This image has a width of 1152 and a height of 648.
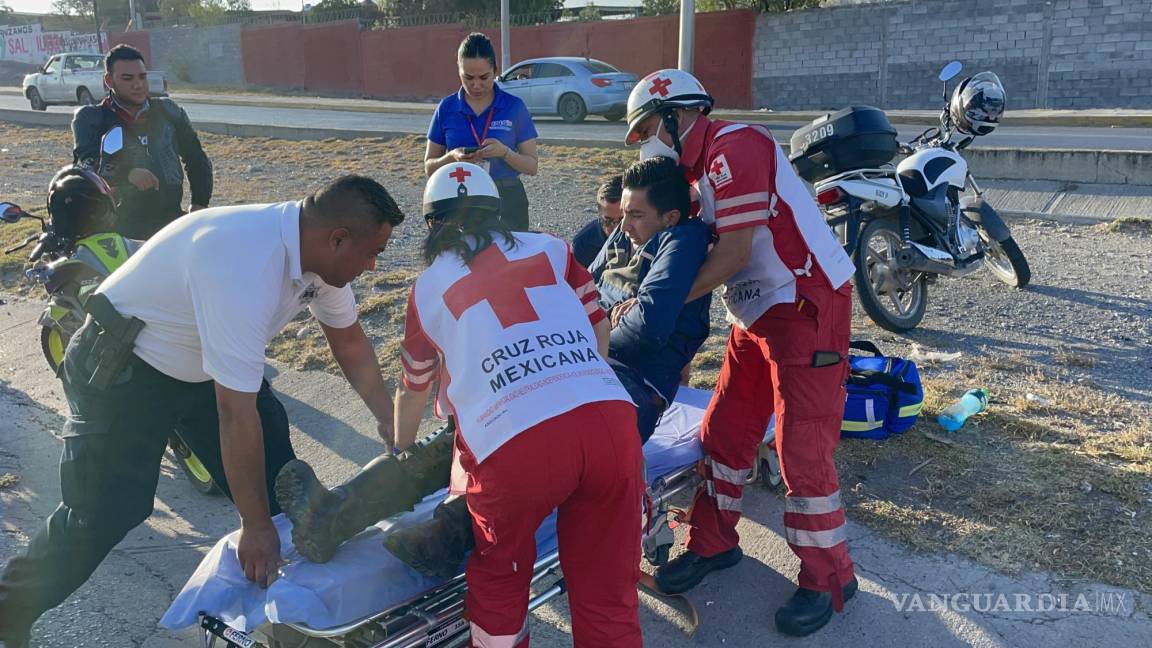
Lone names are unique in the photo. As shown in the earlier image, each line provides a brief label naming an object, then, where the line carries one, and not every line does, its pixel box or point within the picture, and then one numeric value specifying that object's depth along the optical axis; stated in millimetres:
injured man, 2684
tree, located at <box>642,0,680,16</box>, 33134
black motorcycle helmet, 4609
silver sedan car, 20031
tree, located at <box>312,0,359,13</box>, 42281
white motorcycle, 5730
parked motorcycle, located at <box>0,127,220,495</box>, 4387
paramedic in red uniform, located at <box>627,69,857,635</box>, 3170
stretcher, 2553
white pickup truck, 25141
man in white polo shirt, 2498
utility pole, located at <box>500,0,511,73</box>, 25666
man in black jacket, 5223
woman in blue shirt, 5094
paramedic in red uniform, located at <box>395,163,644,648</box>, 2359
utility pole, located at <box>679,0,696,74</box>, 17391
